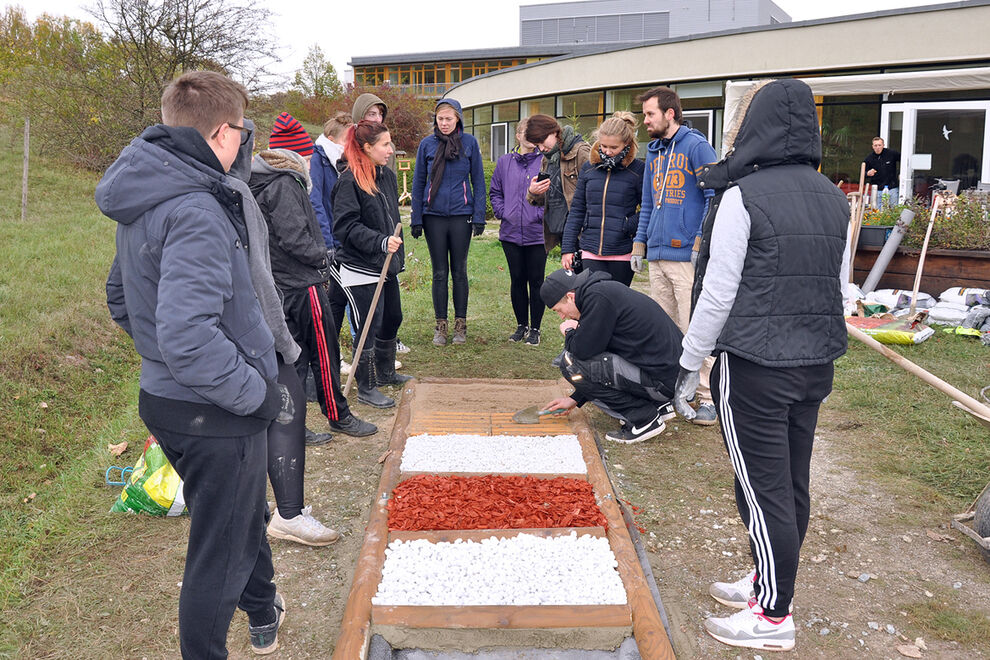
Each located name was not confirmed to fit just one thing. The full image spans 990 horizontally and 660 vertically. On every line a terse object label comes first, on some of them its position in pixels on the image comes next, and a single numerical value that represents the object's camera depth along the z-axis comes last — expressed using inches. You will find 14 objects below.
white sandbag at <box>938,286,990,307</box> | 320.5
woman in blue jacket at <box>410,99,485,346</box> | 261.9
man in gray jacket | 79.6
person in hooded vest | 101.5
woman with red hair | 202.1
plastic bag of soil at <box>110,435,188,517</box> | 147.9
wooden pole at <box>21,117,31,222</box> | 430.7
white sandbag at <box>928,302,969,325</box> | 311.7
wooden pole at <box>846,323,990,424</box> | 129.4
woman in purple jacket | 267.9
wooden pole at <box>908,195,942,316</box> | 325.1
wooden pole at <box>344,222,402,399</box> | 208.9
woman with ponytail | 227.6
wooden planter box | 335.9
